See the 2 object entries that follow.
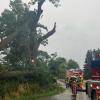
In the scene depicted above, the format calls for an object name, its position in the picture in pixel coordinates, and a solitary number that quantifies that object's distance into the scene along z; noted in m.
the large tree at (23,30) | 13.82
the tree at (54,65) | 21.19
